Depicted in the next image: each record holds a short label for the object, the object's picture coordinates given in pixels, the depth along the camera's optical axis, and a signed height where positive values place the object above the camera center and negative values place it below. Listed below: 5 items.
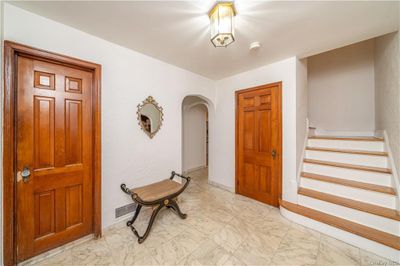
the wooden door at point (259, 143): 2.45 -0.19
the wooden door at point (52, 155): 1.40 -0.24
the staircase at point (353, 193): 1.60 -0.81
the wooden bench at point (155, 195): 1.77 -0.79
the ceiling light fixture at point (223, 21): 1.24 +0.94
